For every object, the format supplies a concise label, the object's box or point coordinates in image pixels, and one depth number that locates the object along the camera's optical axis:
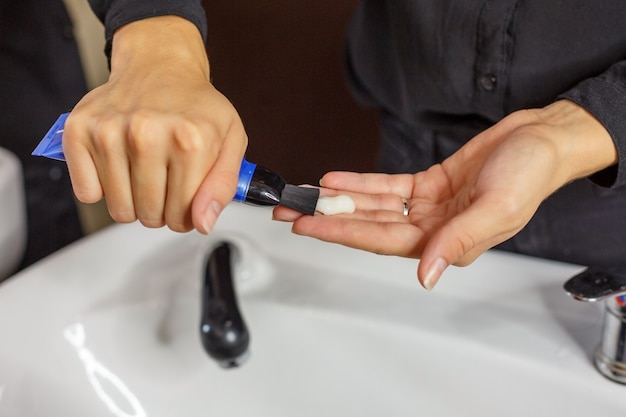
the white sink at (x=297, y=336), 0.43
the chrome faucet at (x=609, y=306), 0.37
